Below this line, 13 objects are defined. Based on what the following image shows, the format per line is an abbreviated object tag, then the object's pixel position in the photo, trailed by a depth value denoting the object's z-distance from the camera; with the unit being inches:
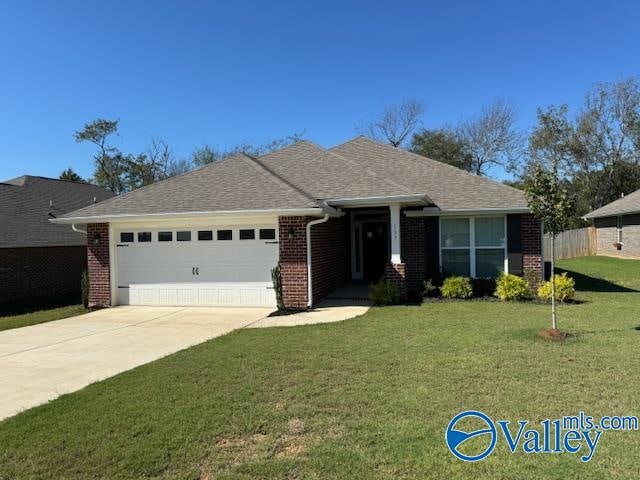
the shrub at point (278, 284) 453.4
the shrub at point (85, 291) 513.7
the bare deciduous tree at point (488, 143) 1657.2
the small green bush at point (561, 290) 453.4
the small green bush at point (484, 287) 488.4
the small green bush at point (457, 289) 477.7
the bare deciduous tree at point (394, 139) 1695.0
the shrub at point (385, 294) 458.0
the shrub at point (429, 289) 495.8
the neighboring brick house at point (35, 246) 622.2
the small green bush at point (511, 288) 460.8
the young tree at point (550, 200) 305.6
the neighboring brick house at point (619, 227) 1047.6
